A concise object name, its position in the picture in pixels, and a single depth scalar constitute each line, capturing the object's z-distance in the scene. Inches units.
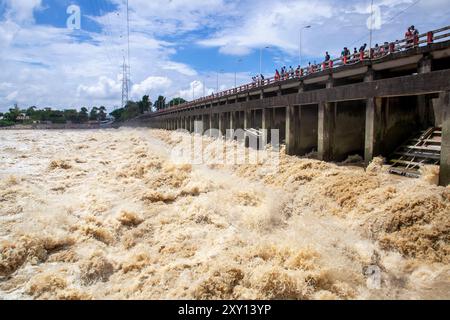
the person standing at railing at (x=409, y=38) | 515.5
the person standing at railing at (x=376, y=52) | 584.2
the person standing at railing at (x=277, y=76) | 993.5
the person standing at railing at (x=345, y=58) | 657.7
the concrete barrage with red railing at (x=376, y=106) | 478.6
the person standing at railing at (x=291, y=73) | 890.7
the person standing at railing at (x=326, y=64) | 713.6
